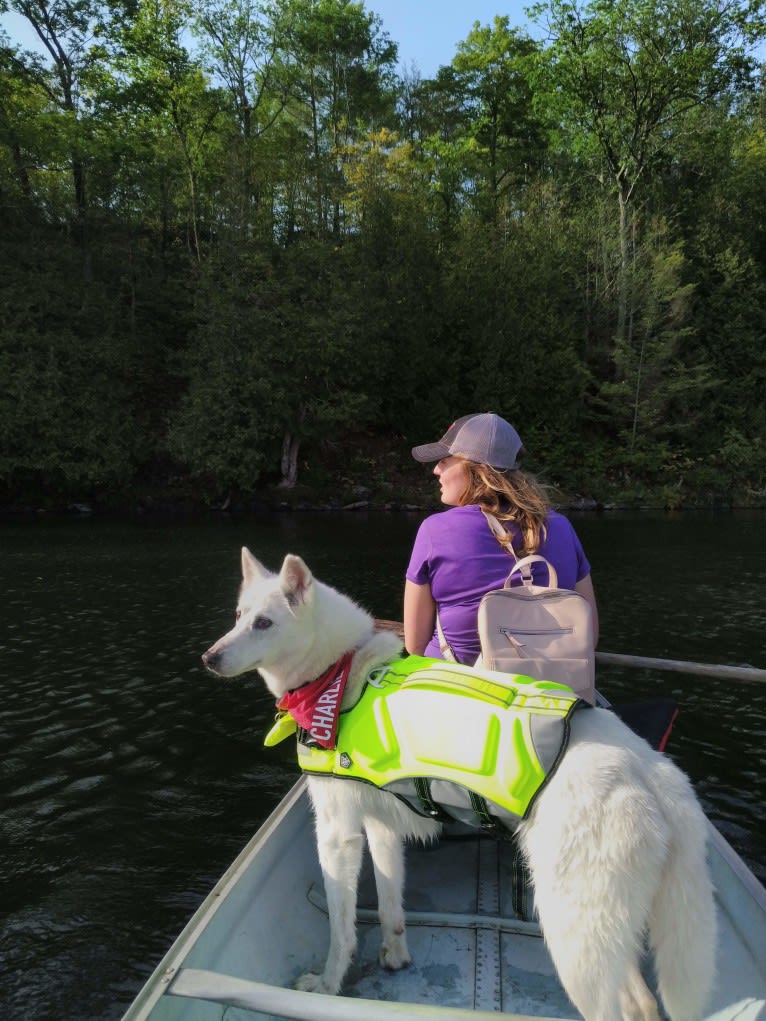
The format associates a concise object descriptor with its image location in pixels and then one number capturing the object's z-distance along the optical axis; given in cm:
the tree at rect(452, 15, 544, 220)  4822
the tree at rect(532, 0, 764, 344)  3934
